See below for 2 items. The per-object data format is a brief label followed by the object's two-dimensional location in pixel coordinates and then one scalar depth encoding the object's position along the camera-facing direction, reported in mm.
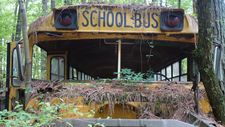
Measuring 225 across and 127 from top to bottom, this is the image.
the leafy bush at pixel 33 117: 2045
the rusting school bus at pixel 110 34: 4084
